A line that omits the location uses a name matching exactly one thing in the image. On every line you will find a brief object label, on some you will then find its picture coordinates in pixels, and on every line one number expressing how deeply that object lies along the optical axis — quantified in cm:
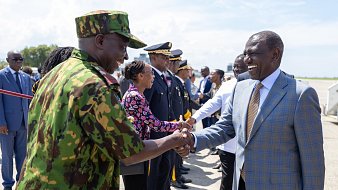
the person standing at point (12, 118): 561
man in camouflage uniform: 188
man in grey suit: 248
